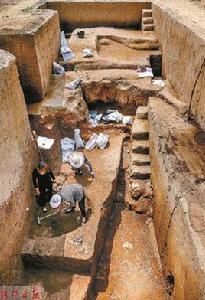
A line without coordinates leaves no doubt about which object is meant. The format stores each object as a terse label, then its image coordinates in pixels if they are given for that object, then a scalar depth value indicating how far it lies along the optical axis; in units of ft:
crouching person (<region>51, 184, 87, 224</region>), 18.28
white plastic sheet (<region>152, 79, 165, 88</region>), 25.57
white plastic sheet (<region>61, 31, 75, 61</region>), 28.14
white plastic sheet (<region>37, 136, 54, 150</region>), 21.27
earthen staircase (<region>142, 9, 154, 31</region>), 32.24
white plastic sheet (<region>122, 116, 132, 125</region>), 25.52
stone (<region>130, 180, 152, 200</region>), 21.81
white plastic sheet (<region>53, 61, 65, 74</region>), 26.30
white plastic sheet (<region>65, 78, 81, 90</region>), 24.71
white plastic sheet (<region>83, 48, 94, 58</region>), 28.19
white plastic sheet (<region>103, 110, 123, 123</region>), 25.53
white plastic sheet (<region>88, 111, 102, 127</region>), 25.26
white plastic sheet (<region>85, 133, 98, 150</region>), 23.98
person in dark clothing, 18.93
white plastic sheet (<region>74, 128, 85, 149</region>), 23.94
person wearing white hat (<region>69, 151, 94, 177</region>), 21.24
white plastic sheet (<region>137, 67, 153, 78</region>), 26.53
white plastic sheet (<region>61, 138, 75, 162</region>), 23.13
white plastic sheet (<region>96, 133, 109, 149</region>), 24.07
